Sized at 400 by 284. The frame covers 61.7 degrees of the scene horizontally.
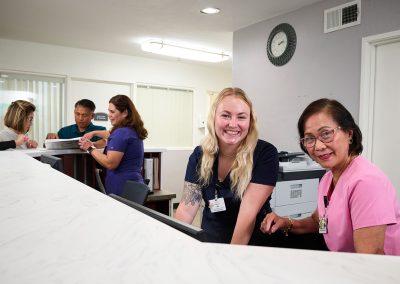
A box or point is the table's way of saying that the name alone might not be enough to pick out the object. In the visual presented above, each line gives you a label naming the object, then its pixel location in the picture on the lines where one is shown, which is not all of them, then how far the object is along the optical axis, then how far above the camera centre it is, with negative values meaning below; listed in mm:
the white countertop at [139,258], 434 -195
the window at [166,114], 5844 +223
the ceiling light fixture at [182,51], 4739 +1141
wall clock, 3521 +919
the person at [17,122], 2557 +15
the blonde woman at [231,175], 1482 -219
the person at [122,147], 2439 -157
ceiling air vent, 2898 +1016
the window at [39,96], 4777 +417
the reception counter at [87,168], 2762 -382
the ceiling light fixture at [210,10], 3434 +1213
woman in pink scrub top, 1031 -214
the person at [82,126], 3299 -10
